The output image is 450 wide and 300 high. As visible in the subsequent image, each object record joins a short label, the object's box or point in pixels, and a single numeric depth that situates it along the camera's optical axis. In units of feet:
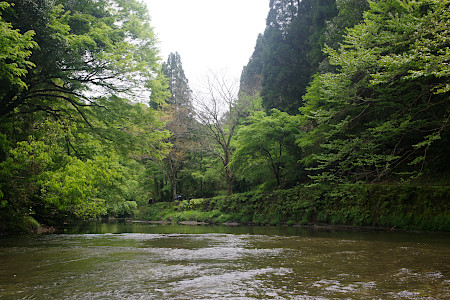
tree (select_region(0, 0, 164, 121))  29.48
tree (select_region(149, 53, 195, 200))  90.66
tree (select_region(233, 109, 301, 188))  62.39
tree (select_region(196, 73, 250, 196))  81.82
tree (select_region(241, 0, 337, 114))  77.97
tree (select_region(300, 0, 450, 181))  32.07
